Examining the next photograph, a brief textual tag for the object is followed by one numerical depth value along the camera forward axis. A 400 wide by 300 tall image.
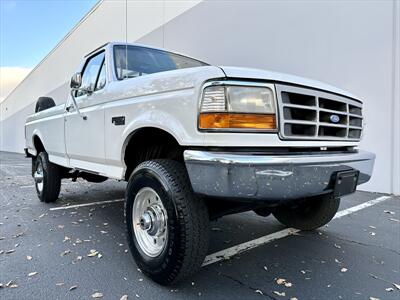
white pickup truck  2.06
